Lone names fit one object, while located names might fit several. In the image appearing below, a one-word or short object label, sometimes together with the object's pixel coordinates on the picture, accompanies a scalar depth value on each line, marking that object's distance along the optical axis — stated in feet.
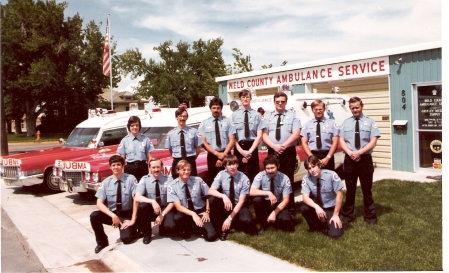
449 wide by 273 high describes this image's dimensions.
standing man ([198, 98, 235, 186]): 20.43
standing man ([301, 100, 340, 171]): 19.39
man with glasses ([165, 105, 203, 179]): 20.88
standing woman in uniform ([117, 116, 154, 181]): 21.84
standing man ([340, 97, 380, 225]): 18.66
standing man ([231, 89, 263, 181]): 20.39
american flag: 55.08
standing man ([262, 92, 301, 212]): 19.77
